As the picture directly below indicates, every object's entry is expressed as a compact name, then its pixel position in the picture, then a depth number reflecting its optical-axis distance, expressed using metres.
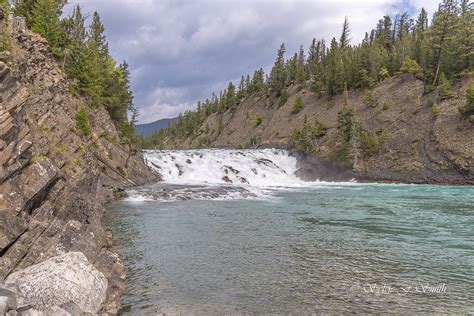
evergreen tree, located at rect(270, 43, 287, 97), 112.12
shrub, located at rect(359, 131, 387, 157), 59.84
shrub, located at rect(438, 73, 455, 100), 60.01
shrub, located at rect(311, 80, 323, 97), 90.81
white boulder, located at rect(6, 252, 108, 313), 8.80
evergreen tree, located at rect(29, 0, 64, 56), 40.56
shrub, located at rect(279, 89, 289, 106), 103.44
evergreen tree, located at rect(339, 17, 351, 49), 123.65
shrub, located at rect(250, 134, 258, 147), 92.30
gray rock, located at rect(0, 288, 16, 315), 7.27
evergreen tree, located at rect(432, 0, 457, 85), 66.81
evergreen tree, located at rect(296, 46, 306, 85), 107.25
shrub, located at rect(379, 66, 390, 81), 77.62
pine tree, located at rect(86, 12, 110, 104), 45.40
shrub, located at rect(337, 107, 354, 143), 63.28
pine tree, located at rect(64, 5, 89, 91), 43.12
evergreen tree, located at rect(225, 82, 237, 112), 132.91
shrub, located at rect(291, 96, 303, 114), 90.94
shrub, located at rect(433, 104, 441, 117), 58.09
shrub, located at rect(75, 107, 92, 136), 31.00
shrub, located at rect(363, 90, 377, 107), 71.12
